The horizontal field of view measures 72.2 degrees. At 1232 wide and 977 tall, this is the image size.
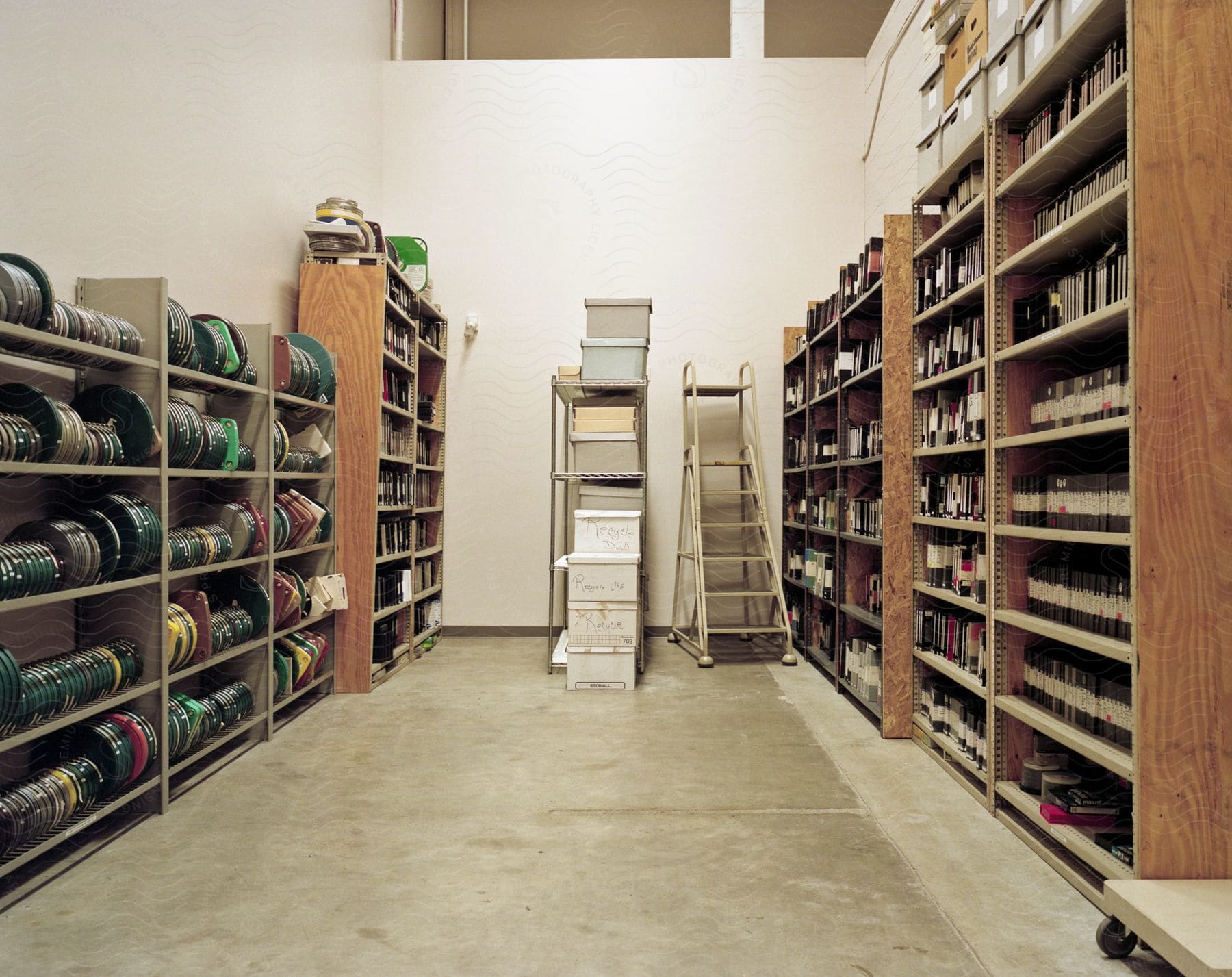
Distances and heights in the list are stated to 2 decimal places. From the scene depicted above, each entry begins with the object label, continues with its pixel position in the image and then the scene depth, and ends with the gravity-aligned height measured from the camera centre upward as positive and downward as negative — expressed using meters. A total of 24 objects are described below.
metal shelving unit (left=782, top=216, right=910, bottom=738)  3.65 +0.14
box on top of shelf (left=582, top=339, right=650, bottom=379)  5.12 +0.87
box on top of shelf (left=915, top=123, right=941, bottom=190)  3.43 +1.45
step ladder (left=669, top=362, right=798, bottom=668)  6.13 -0.28
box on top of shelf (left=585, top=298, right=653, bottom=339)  5.31 +1.16
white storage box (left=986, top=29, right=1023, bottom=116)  2.72 +1.43
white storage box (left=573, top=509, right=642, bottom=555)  4.81 -0.16
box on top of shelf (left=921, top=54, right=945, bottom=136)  3.49 +1.71
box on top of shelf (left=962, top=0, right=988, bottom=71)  3.04 +1.74
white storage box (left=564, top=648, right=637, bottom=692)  4.56 -0.90
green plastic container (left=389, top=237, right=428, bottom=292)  5.65 +1.65
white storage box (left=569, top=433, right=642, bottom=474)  5.17 +0.29
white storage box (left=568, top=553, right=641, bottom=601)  4.53 -0.41
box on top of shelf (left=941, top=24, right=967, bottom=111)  3.26 +1.73
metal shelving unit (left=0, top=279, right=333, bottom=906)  2.27 -0.33
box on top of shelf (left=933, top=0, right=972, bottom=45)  3.33 +1.95
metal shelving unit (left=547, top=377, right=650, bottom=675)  5.04 +0.13
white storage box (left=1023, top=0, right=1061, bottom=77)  2.45 +1.42
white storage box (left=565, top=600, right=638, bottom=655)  4.54 -0.65
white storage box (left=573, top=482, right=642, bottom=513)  5.22 +0.03
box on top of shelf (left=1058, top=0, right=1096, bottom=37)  2.23 +1.35
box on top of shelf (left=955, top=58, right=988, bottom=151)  2.97 +1.45
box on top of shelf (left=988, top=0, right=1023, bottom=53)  2.79 +1.64
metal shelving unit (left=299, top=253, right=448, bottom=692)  4.41 +0.54
